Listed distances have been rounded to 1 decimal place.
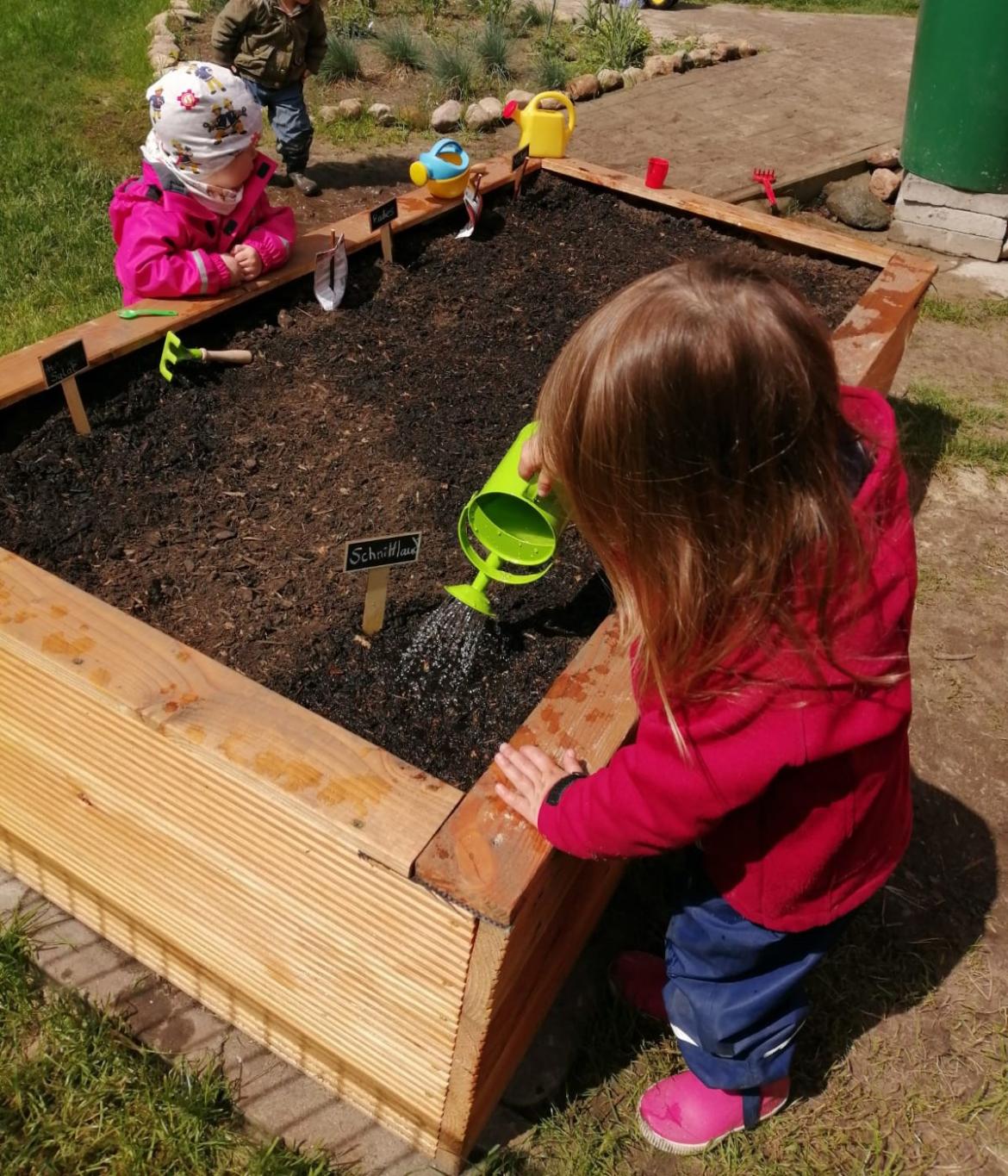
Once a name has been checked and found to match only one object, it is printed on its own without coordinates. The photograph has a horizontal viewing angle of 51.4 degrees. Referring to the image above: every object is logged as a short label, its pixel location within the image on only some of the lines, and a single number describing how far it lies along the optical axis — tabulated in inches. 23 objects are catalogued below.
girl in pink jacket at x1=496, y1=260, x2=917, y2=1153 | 43.2
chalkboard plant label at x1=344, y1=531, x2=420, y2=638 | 67.8
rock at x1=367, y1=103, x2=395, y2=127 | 254.5
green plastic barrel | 194.1
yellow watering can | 153.3
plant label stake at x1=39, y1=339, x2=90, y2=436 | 90.1
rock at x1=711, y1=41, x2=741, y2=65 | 307.6
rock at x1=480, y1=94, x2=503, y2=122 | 256.5
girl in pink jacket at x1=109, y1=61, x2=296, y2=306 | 107.0
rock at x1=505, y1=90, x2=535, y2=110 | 263.4
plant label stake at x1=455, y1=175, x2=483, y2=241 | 137.2
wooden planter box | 53.9
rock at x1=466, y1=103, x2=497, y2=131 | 254.1
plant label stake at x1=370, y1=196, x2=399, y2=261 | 125.9
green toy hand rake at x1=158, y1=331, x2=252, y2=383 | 102.0
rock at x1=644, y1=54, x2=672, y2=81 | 295.6
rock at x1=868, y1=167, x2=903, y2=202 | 231.9
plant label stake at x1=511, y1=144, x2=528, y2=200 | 146.9
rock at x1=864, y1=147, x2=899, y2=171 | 238.2
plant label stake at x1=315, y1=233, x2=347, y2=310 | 118.8
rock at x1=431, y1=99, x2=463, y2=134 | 254.4
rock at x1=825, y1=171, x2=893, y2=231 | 225.6
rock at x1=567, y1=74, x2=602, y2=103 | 272.5
